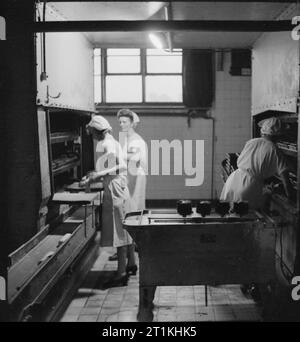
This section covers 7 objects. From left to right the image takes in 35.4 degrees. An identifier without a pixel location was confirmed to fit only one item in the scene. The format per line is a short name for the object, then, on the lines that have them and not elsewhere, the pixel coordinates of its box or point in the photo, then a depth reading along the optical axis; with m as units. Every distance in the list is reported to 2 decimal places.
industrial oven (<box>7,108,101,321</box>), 3.33
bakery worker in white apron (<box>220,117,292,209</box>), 5.05
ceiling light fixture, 5.98
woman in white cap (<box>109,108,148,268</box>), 6.13
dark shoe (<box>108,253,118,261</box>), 6.33
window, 9.59
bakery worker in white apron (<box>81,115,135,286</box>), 5.23
